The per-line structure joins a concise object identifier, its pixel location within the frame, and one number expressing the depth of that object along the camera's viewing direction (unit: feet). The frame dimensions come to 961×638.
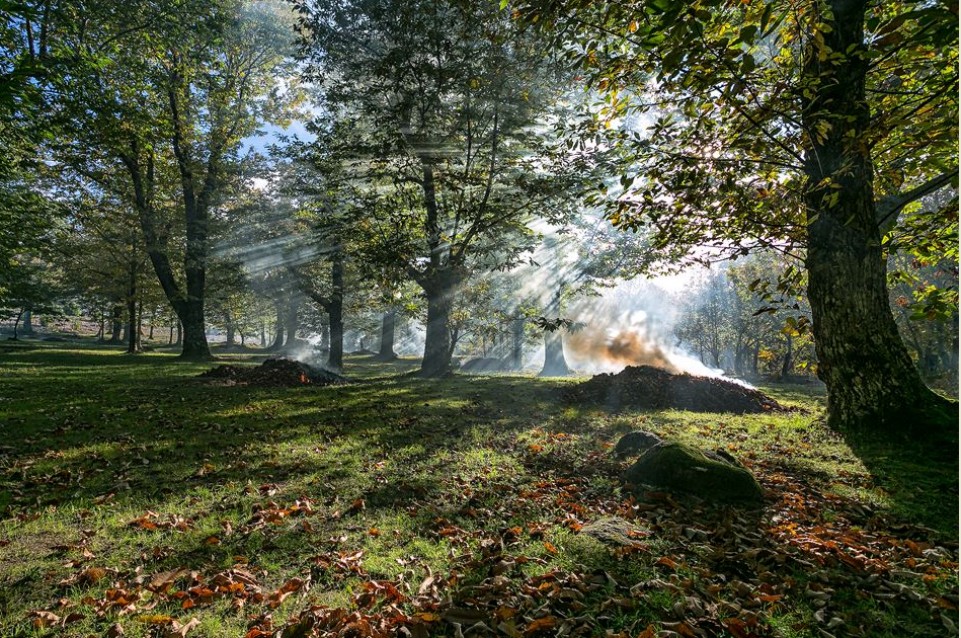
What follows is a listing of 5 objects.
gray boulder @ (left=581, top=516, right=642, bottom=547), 14.61
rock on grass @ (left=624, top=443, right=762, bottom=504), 18.34
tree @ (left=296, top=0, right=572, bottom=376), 39.01
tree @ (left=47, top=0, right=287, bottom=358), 43.29
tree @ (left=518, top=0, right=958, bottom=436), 12.09
